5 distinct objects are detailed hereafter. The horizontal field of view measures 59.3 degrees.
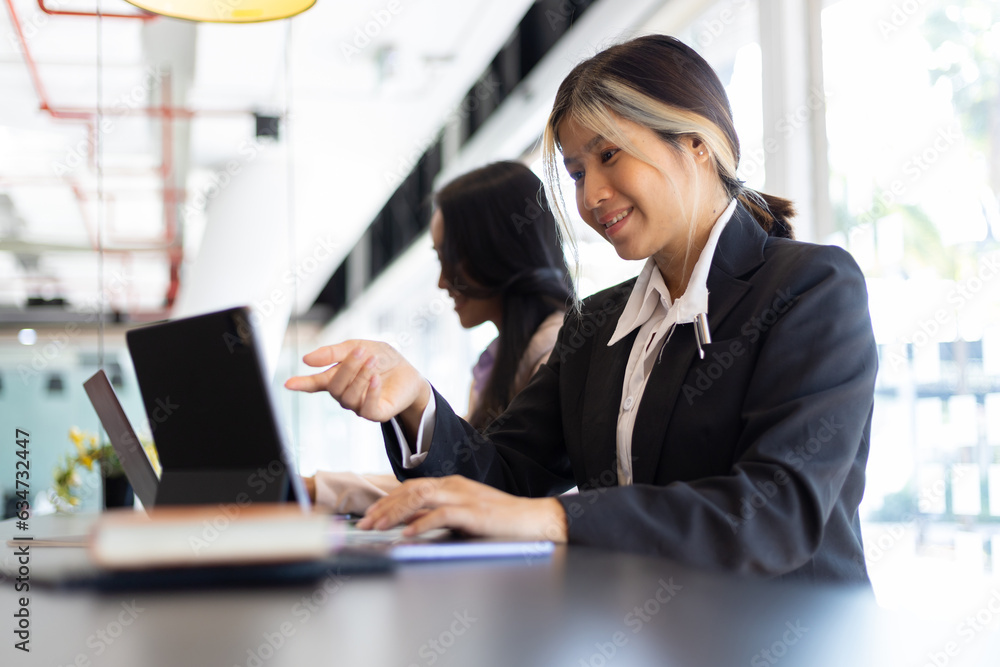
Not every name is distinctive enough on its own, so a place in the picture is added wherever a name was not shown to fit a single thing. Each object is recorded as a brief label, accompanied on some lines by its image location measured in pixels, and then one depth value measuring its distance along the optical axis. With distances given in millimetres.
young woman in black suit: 920
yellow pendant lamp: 1756
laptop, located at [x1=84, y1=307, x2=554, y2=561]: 833
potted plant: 2219
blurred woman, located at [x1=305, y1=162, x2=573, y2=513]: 2092
